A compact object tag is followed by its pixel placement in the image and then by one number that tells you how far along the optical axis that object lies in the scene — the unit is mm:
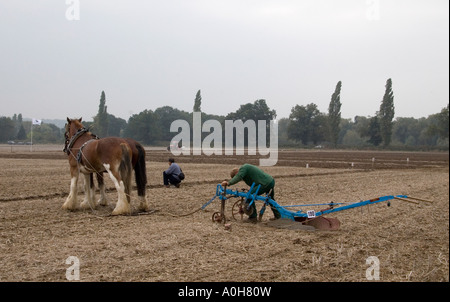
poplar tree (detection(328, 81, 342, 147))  80125
